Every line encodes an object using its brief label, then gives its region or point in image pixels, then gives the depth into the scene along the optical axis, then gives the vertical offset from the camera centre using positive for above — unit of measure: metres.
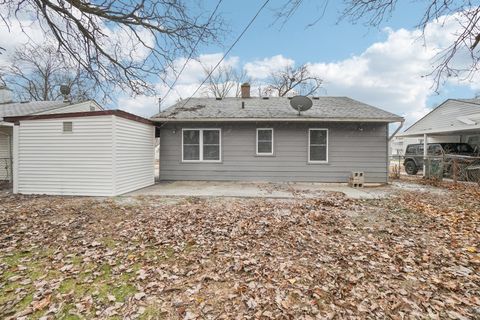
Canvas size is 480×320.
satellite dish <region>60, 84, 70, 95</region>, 14.43 +3.94
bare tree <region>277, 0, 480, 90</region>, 4.36 +2.50
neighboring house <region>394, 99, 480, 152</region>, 12.94 +2.13
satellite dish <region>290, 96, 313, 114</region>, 9.98 +2.17
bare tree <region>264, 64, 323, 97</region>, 25.36 +7.90
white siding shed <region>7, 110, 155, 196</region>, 7.55 +0.15
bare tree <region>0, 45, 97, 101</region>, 6.71 +2.86
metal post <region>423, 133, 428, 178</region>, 13.87 +0.65
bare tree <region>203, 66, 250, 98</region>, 28.19 +8.63
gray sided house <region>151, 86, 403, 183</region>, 9.94 +0.58
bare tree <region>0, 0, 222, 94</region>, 5.79 +3.27
